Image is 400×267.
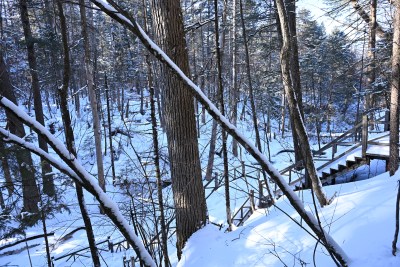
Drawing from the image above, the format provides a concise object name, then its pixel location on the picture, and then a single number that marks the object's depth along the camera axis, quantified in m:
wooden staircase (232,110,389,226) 9.73
